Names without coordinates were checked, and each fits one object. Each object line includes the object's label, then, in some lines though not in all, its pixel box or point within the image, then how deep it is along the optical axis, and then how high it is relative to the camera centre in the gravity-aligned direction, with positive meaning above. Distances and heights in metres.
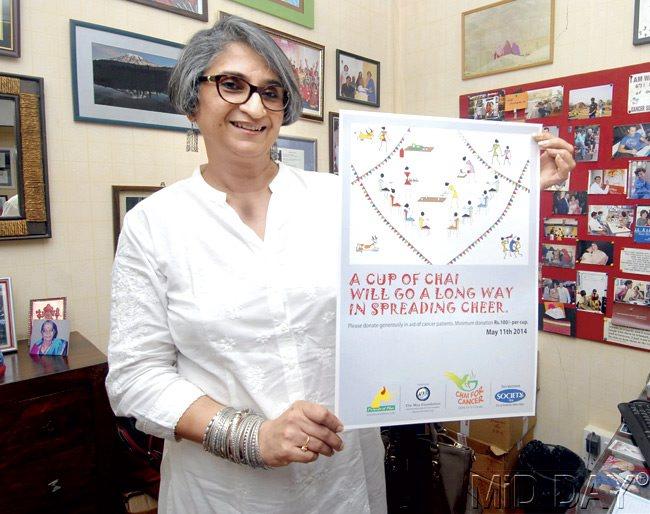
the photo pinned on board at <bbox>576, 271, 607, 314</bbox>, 1.98 -0.30
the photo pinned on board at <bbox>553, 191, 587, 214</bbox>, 2.02 +0.10
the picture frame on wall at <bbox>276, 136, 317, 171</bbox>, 2.20 +0.36
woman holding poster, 0.83 -0.14
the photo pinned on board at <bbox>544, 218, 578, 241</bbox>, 2.05 -0.02
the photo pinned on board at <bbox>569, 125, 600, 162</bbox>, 1.97 +0.36
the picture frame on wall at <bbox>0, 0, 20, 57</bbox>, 1.40 +0.61
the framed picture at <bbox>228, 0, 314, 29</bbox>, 2.04 +1.01
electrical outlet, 2.02 -0.97
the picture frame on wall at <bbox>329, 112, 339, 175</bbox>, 2.41 +0.46
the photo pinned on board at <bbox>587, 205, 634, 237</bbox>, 1.90 +0.01
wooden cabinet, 1.23 -0.60
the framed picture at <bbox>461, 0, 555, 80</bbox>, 2.11 +0.91
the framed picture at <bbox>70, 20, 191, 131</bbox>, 1.56 +0.53
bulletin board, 1.87 +0.04
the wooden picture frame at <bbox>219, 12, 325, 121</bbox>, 2.19 +0.78
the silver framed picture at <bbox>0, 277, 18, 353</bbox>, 1.43 -0.29
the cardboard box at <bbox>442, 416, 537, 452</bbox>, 2.09 -0.97
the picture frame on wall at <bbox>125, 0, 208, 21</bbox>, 1.72 +0.85
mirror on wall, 1.43 +0.22
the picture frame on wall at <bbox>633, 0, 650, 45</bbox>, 1.82 +0.80
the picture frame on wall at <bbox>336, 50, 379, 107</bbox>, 2.43 +0.80
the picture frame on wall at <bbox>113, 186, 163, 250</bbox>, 1.67 +0.10
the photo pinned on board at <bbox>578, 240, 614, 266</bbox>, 1.96 -0.13
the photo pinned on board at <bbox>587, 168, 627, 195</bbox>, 1.91 +0.18
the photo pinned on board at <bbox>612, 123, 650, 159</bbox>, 1.84 +0.34
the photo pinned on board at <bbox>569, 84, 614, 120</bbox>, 1.93 +0.52
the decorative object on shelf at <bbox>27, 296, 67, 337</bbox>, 1.49 -0.27
